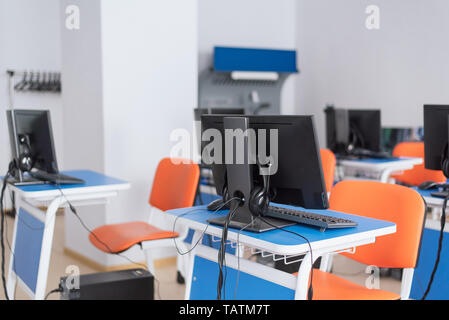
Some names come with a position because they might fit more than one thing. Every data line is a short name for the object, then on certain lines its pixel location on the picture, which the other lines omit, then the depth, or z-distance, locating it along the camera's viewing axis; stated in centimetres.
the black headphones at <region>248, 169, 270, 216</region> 178
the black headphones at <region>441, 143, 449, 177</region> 244
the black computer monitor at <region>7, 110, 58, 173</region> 272
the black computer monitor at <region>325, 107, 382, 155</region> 407
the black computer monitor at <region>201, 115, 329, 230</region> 172
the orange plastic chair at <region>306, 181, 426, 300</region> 190
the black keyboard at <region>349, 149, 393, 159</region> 404
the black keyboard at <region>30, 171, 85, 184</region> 270
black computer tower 258
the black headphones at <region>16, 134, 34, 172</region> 274
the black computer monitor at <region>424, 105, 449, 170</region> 249
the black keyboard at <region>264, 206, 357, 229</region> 174
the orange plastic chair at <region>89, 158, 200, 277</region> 279
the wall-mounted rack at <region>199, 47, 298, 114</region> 569
